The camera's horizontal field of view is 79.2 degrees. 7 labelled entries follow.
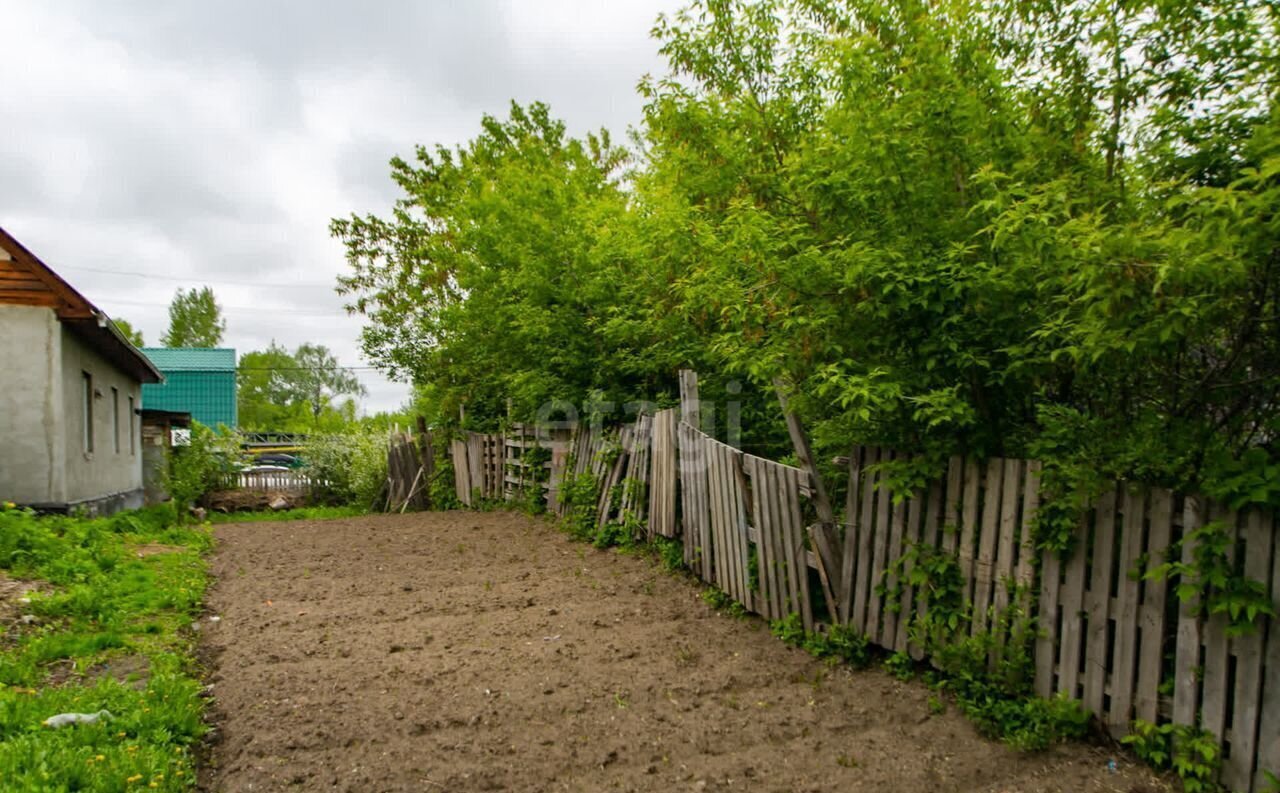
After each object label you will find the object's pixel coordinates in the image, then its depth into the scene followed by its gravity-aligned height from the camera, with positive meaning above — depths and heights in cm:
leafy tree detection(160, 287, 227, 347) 5762 +241
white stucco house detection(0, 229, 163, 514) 1020 -42
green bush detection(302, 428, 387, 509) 1852 -268
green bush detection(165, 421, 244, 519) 1285 -224
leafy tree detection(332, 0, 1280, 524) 273 +62
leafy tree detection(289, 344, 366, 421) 8006 -231
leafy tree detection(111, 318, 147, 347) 4912 +131
